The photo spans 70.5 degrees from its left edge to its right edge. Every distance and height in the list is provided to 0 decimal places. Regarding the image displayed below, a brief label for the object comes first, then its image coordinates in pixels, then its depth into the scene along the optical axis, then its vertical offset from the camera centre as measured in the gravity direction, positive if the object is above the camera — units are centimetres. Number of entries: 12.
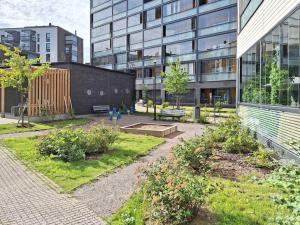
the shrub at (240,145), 740 -139
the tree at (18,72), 1191 +188
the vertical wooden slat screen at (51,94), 1447 +83
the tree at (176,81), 2618 +308
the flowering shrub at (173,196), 327 -145
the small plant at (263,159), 589 -155
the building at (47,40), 6327 +1982
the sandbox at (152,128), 1069 -129
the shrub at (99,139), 737 -120
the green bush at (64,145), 673 -132
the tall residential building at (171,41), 2928 +1087
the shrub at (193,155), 533 -129
